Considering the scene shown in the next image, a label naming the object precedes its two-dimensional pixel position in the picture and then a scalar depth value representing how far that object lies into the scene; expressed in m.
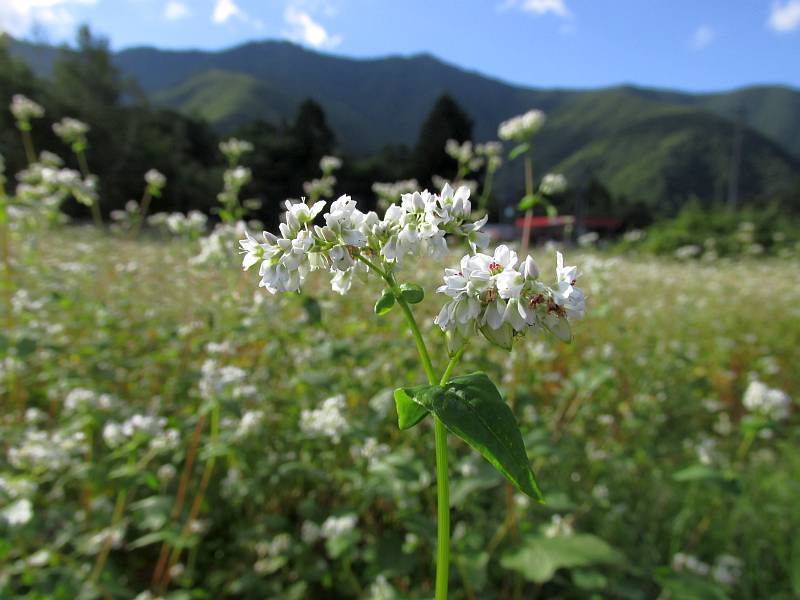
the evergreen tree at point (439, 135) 38.25
